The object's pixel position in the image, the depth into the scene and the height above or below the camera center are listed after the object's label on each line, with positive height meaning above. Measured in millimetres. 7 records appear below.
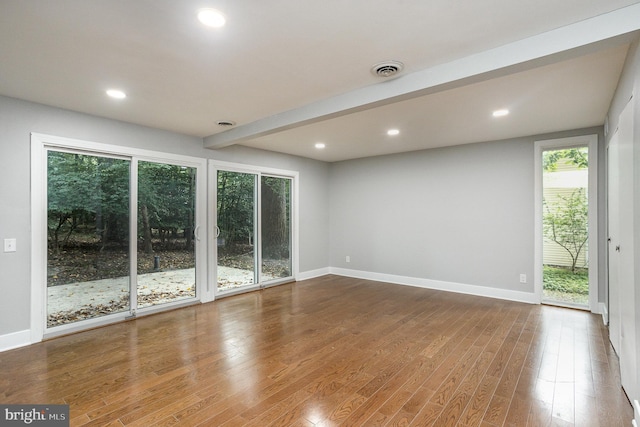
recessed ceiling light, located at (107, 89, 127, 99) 2889 +1139
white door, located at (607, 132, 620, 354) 2656 -270
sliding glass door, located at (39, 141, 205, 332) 3406 -236
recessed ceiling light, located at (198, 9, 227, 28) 1755 +1135
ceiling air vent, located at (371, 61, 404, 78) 2361 +1133
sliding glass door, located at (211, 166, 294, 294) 4957 -258
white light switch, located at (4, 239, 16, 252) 3033 -297
